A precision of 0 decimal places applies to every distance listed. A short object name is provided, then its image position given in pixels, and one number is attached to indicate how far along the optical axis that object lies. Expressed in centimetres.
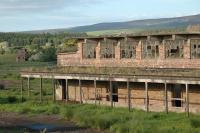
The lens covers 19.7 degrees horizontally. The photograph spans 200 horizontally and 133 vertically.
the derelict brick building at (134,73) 3631
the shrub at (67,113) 3738
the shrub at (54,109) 4069
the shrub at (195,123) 2962
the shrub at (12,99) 4807
